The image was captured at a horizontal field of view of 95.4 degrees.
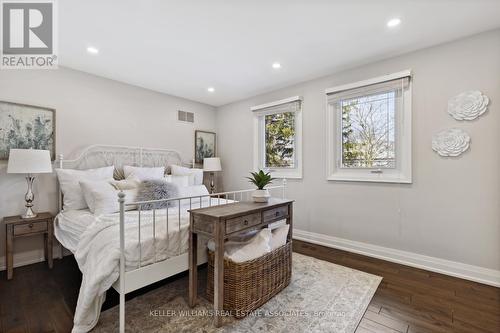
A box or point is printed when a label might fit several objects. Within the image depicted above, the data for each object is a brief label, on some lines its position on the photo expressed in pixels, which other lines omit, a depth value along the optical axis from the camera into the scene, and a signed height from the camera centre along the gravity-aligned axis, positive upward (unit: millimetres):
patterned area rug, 1685 -1194
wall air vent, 4336 +970
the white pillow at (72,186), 2674 -238
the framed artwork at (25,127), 2609 +467
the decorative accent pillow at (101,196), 2391 -329
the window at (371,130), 2780 +485
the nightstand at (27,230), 2410 -709
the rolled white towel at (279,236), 2115 -673
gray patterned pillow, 2502 -288
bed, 1538 -656
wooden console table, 1668 -476
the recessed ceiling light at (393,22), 2158 +1383
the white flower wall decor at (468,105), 2318 +637
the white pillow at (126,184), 2727 -219
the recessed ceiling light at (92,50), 2595 +1347
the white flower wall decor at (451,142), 2402 +259
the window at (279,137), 3752 +511
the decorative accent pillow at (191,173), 3867 -120
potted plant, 2285 -246
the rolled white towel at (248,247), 1823 -681
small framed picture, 4582 +432
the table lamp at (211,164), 4375 +38
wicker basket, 1788 -970
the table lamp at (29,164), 2398 +23
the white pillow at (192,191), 2956 -339
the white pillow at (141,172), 3221 -88
